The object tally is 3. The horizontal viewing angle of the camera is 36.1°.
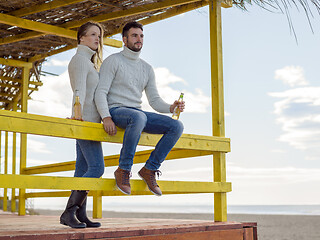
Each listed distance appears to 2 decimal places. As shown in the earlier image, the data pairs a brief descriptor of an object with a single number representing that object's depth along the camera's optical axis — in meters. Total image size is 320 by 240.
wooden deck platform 3.05
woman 3.48
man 3.46
